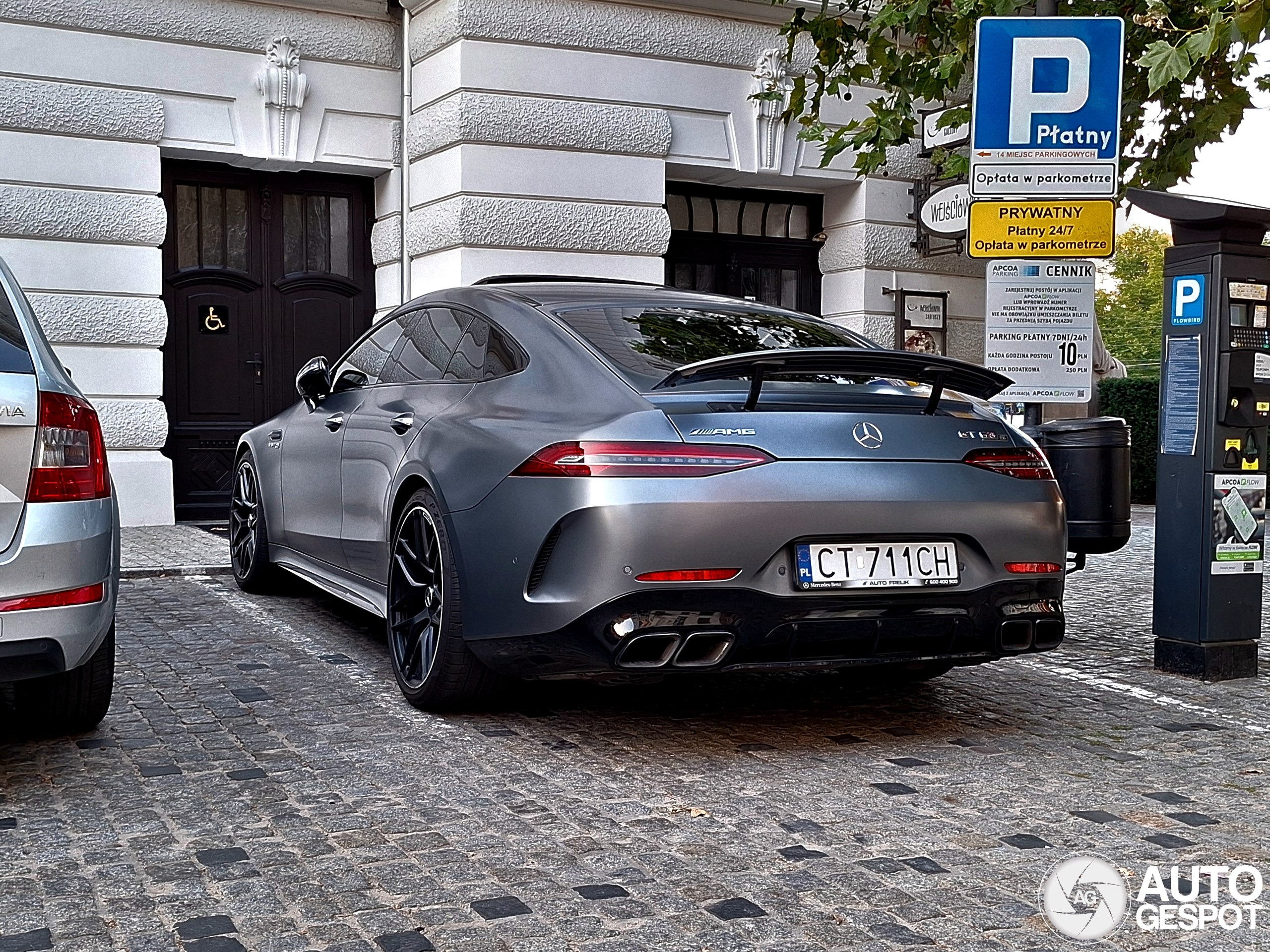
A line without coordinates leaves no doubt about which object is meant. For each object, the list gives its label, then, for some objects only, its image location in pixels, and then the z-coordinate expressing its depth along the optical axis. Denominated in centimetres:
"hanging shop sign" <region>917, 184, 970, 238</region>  1222
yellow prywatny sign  657
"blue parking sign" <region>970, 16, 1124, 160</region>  648
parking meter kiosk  577
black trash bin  623
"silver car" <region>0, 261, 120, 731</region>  377
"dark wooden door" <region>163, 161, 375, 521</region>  1216
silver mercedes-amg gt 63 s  415
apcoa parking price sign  708
